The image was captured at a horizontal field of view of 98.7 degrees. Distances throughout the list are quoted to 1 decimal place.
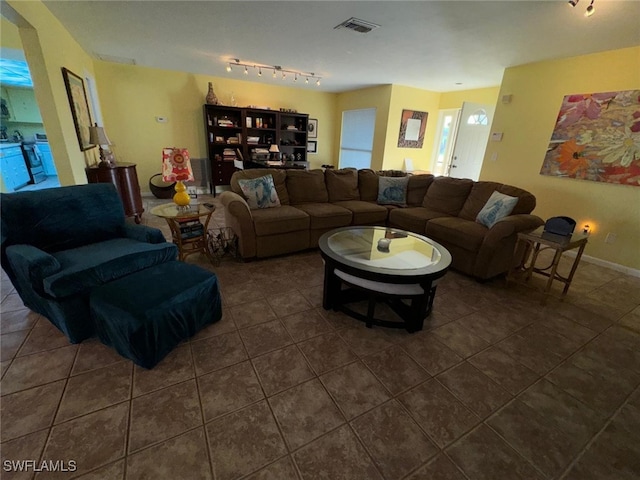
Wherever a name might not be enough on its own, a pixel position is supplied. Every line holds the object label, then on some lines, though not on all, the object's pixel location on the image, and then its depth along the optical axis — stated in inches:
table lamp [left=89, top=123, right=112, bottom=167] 136.8
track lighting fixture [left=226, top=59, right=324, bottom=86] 177.5
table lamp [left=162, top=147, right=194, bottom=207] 96.1
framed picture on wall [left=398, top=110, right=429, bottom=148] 233.0
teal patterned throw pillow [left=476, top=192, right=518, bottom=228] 108.8
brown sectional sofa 105.3
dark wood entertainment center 227.0
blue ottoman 57.5
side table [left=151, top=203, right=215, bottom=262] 97.9
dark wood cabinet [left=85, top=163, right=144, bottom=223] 136.4
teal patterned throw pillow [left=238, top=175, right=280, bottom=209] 120.4
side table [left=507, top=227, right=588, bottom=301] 90.1
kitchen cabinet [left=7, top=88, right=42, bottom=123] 253.9
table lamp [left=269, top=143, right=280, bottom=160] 241.0
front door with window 184.5
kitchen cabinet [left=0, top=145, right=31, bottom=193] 185.1
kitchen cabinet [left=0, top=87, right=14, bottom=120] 242.8
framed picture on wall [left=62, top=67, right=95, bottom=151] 122.2
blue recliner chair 61.6
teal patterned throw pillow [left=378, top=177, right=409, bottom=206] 146.9
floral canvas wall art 115.4
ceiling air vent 105.5
